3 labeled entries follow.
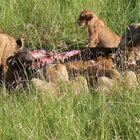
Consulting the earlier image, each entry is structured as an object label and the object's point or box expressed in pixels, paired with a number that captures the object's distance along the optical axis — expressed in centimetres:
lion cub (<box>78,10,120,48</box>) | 1773
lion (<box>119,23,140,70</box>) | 1465
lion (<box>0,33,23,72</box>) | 1584
